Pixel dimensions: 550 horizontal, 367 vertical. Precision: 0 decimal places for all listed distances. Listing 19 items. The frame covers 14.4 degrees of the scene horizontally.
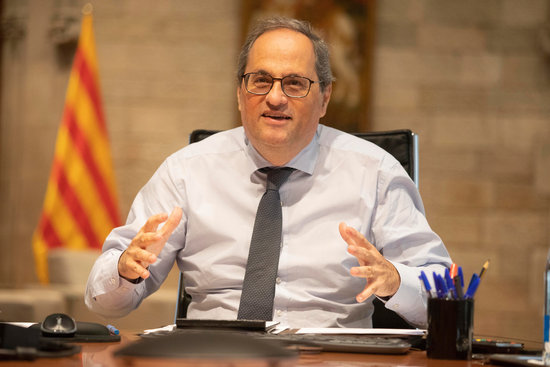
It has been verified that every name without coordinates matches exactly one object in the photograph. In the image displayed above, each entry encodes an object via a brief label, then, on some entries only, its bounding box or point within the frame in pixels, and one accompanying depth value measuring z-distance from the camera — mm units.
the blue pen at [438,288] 3949
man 4495
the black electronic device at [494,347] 3967
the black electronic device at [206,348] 3573
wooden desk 3643
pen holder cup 3909
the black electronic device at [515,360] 3808
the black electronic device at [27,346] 3720
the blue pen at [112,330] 4076
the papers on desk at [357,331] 4047
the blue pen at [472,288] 3944
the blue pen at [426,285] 3956
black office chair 4593
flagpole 8991
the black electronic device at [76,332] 3962
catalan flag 8047
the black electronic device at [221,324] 3999
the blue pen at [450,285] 3947
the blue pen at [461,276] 3958
